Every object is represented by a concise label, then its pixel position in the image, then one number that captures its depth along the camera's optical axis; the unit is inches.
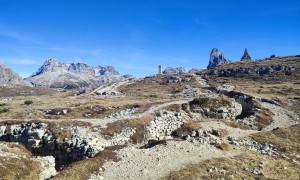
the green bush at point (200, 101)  2089.0
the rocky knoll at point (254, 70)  5084.4
